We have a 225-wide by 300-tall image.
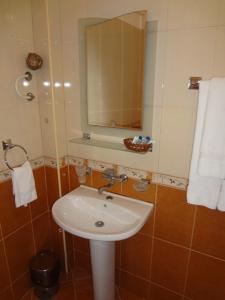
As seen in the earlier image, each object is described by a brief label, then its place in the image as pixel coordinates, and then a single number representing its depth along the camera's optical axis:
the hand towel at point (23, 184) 1.46
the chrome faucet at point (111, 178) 1.51
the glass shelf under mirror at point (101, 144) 1.43
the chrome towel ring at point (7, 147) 1.42
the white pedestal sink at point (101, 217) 1.38
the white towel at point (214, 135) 1.00
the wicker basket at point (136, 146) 1.29
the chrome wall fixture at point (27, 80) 1.46
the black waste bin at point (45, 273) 1.69
